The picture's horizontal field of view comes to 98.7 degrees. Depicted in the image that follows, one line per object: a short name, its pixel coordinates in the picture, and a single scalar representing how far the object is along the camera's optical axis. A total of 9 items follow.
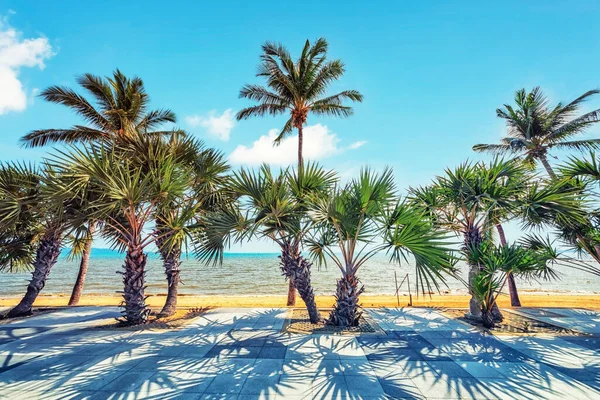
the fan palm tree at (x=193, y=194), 6.77
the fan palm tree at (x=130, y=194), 5.62
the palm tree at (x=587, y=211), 6.43
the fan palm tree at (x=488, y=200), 6.11
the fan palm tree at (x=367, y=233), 4.95
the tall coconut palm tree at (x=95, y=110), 10.55
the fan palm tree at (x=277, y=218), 6.08
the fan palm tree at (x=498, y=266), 6.09
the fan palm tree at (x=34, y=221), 5.81
